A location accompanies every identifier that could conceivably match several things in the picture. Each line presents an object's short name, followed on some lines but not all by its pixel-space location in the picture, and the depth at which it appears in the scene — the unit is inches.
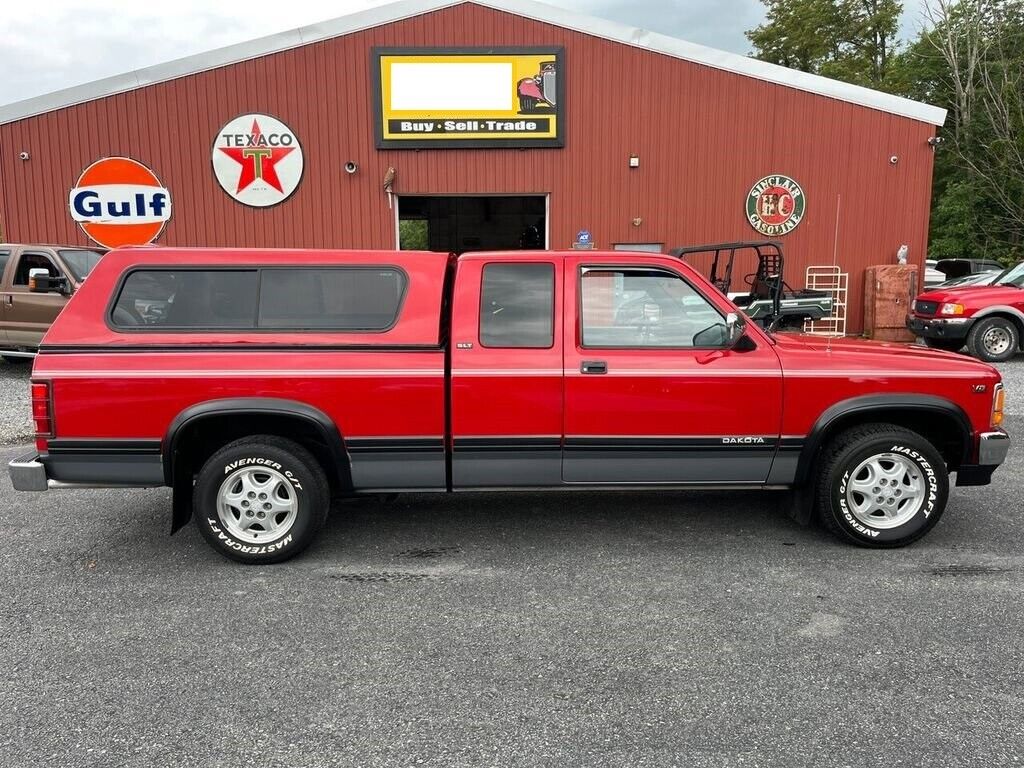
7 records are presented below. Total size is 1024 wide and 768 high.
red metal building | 527.5
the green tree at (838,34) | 1417.3
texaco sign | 533.3
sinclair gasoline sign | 553.0
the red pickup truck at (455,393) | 156.1
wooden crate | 539.8
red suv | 458.6
